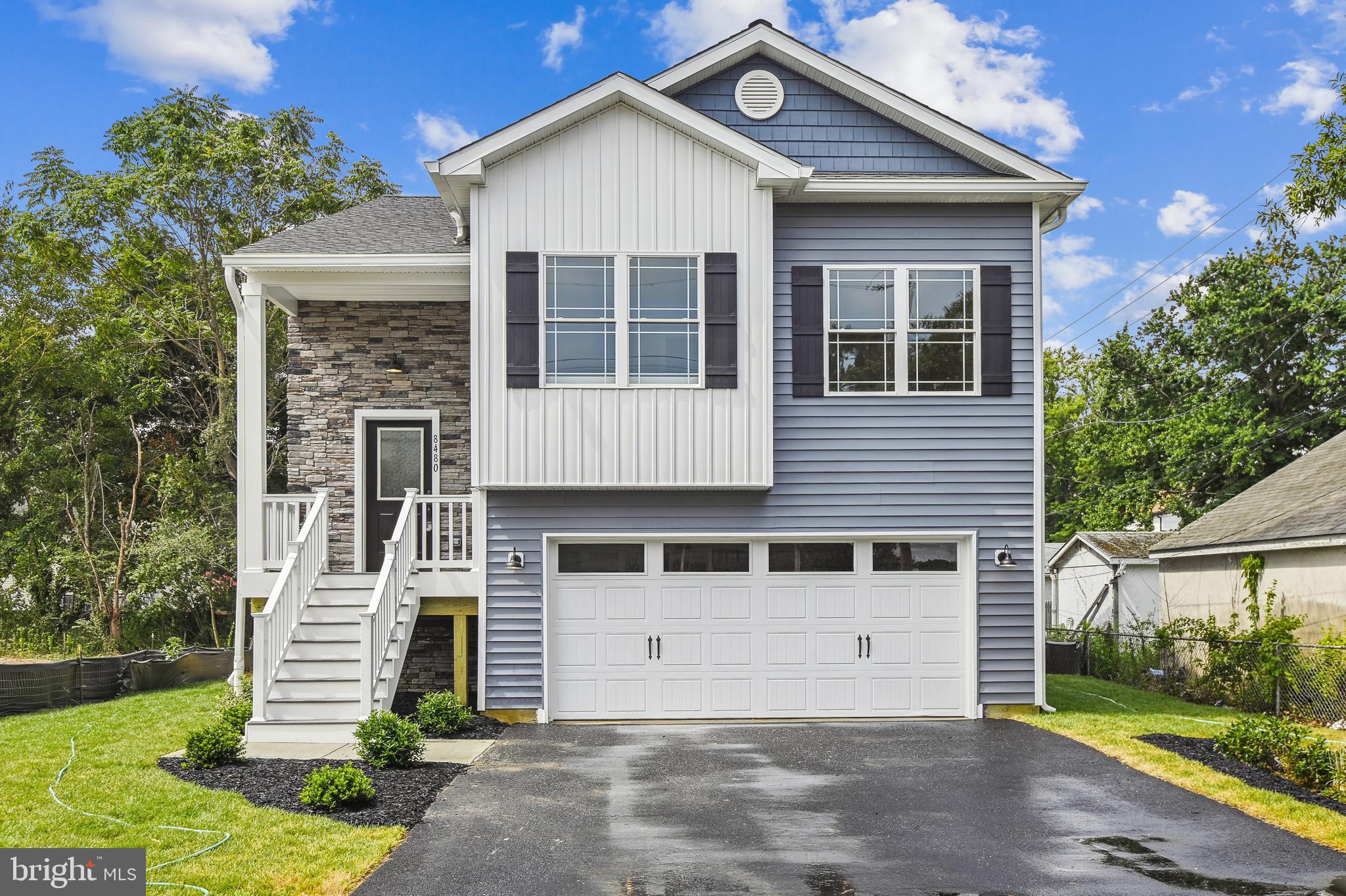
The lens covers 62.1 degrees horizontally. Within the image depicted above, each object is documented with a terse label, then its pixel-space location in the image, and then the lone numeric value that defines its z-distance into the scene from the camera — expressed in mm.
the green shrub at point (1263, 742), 8820
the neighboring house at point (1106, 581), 21625
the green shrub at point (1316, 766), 8281
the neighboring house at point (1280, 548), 13711
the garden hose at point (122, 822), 5742
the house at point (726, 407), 11734
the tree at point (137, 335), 19781
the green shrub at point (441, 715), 10750
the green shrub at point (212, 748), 8773
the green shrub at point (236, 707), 9922
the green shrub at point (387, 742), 8930
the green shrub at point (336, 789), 7398
